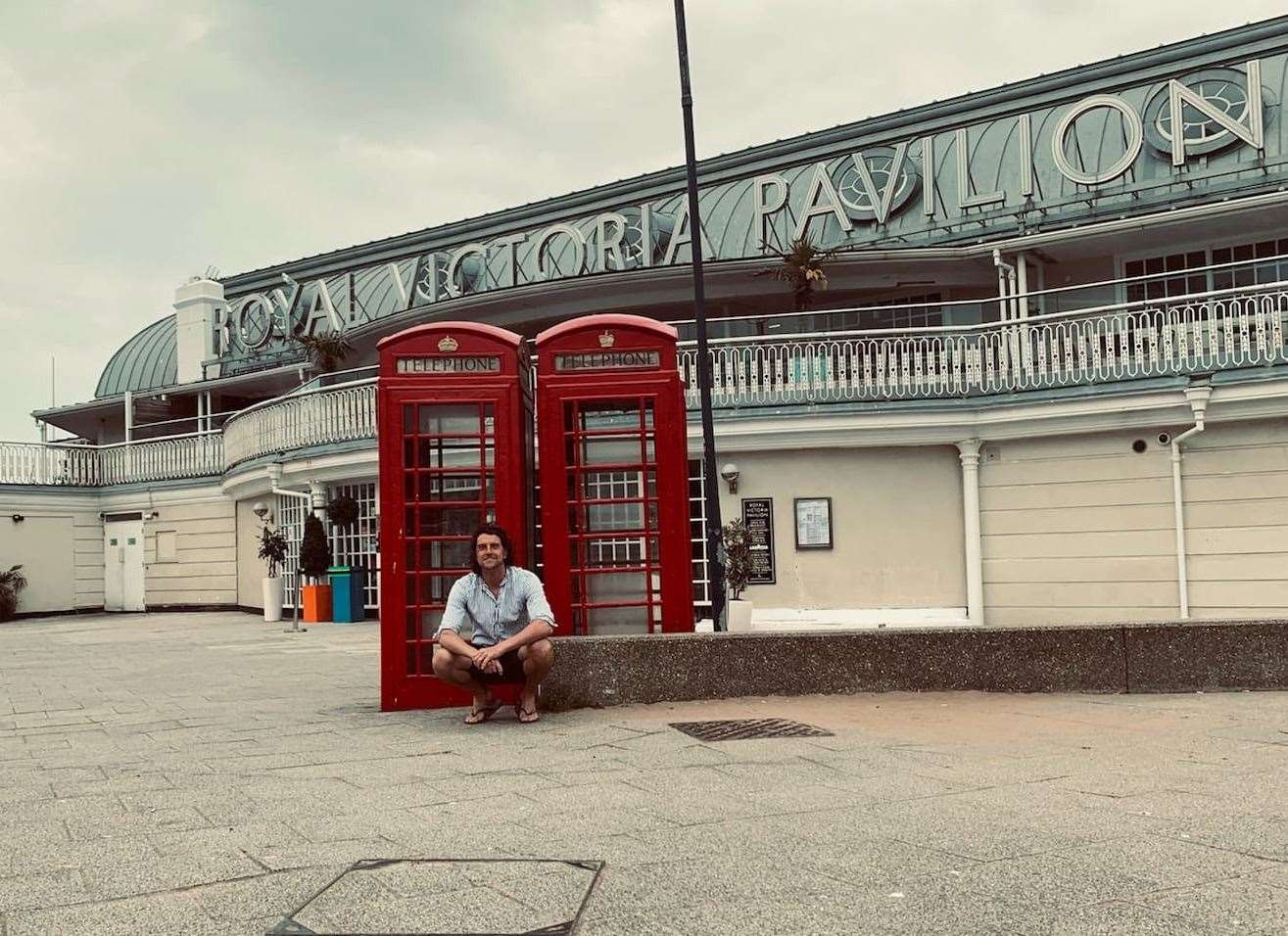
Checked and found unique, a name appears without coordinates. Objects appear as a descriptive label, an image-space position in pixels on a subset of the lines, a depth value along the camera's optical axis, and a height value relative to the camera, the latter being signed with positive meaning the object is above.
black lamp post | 13.24 +1.01
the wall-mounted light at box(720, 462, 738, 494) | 18.88 +0.77
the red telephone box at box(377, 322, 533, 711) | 9.18 +0.46
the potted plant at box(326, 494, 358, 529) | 21.95 +0.49
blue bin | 22.16 -0.99
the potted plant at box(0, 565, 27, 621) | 27.80 -0.88
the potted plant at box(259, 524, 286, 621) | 22.84 -0.47
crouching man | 8.09 -0.59
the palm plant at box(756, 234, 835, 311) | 19.84 +4.07
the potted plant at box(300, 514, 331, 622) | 22.09 -0.35
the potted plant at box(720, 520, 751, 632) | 16.88 -0.44
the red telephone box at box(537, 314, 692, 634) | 9.31 +0.38
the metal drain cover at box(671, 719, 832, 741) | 7.59 -1.28
